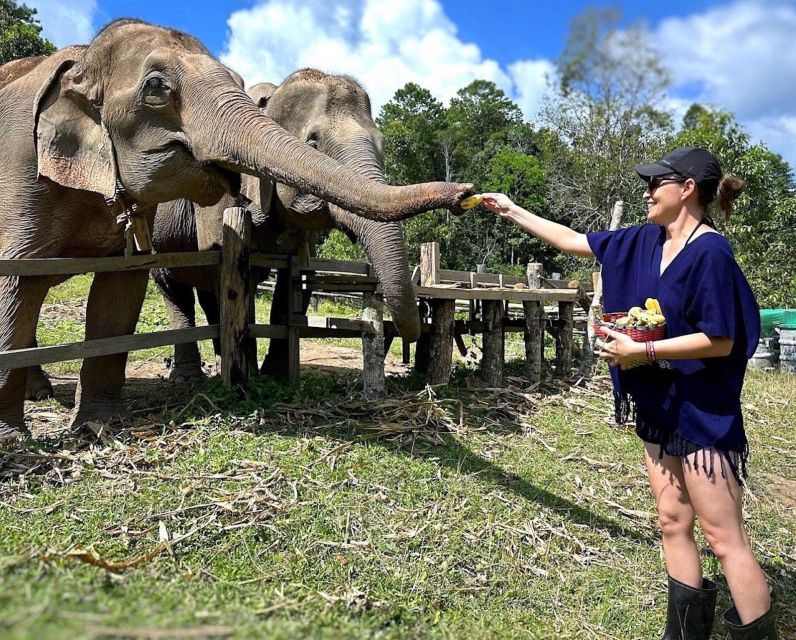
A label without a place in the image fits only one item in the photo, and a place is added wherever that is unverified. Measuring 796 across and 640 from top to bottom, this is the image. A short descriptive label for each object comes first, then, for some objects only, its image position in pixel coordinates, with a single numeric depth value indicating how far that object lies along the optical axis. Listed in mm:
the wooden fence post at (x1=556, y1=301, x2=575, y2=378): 8570
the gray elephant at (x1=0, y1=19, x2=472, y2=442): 4035
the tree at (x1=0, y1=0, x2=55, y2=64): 20312
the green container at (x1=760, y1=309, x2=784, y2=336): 13312
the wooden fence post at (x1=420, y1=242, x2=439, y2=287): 7794
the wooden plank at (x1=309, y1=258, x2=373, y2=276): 6598
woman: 2604
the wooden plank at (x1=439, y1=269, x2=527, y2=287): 8219
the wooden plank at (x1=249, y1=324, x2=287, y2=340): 5668
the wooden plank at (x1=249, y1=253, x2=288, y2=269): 5855
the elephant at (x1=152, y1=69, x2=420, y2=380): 5043
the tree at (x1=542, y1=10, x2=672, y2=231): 21062
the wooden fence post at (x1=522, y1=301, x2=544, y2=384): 7988
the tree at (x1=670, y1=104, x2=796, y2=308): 14719
